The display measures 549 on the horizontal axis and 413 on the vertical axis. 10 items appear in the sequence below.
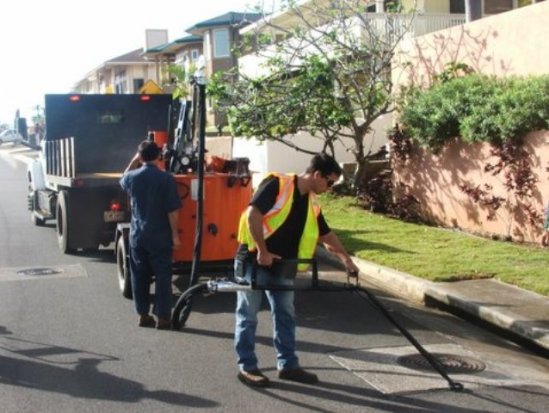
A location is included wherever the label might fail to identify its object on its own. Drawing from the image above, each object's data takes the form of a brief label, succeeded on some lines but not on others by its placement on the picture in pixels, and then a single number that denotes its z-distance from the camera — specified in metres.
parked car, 72.25
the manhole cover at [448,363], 6.15
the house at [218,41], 44.00
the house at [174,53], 51.41
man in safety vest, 5.45
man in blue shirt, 7.20
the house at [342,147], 17.62
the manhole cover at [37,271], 10.42
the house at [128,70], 68.12
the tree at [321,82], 15.92
